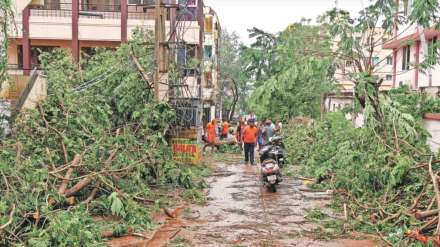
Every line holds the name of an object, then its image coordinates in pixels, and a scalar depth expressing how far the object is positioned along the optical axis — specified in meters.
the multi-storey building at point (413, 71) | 21.83
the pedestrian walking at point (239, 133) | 21.18
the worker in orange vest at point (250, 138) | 16.75
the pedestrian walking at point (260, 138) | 17.84
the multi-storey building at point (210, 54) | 34.91
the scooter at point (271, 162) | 12.22
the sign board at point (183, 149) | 13.57
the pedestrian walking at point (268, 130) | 16.50
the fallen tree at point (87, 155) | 6.85
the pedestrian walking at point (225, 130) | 25.72
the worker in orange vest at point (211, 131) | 21.45
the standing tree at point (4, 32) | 7.89
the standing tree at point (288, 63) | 10.77
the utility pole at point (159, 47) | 12.48
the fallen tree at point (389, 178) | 7.56
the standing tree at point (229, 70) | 50.78
